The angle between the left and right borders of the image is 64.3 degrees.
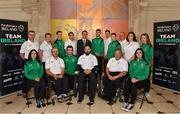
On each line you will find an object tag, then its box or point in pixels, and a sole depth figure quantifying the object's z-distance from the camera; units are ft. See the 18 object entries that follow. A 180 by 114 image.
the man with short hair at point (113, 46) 11.26
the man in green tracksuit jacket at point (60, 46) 11.56
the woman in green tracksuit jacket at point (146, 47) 10.56
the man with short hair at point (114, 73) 9.78
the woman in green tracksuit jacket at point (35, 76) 9.51
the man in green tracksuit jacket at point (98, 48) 11.87
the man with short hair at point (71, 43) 11.73
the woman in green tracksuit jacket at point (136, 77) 9.30
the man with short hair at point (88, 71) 9.85
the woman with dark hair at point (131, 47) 10.53
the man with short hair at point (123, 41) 11.41
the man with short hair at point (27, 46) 10.65
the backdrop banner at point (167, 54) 10.83
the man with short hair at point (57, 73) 10.02
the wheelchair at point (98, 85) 10.51
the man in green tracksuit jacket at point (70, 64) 10.62
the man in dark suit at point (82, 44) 11.49
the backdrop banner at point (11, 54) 10.07
